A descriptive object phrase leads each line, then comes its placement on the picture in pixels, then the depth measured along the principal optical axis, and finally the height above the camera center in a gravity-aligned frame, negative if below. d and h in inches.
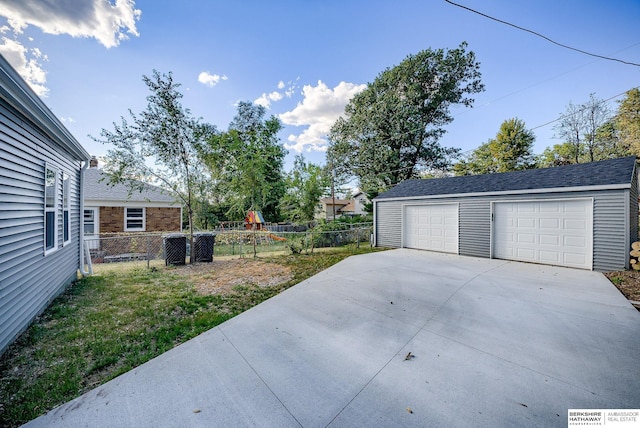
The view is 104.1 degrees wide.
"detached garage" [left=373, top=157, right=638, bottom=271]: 262.4 -1.7
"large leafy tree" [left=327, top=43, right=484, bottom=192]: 790.5 +328.4
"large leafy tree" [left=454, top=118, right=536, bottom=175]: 986.7 +268.1
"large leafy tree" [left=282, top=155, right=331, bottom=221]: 493.0 +46.6
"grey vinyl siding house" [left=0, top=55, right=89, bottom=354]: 124.0 +4.6
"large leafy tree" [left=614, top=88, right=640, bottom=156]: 713.5 +280.4
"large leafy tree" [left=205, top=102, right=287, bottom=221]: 377.7 +74.2
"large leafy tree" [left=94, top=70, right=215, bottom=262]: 325.1 +94.9
